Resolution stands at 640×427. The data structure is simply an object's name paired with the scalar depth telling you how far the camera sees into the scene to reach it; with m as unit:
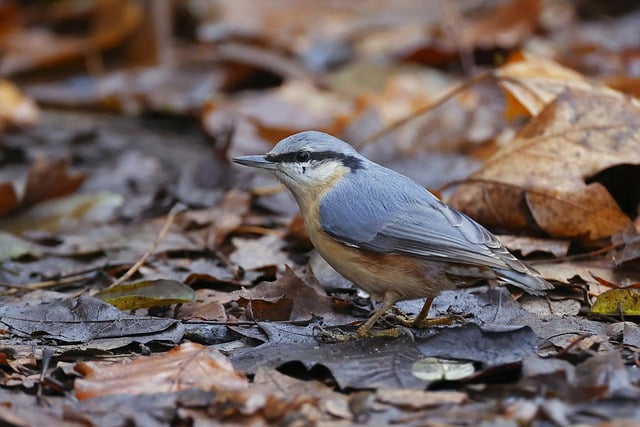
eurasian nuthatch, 7.20
